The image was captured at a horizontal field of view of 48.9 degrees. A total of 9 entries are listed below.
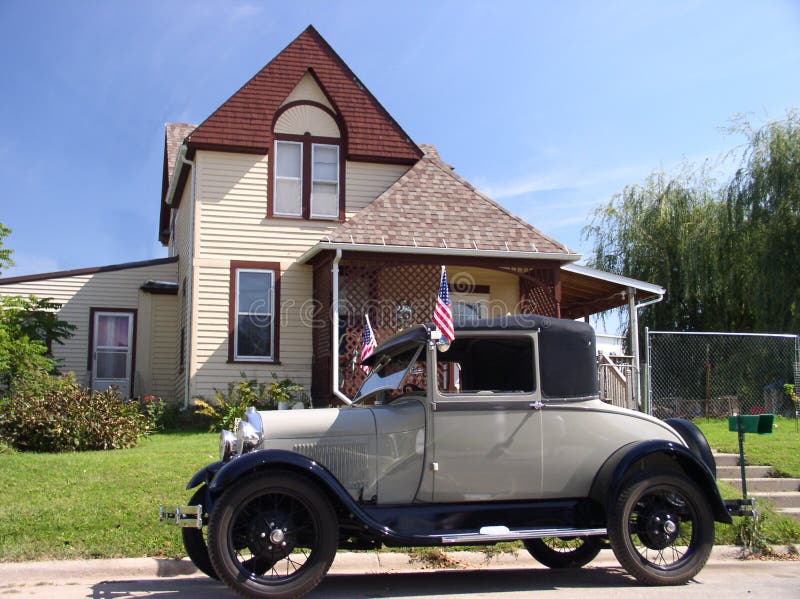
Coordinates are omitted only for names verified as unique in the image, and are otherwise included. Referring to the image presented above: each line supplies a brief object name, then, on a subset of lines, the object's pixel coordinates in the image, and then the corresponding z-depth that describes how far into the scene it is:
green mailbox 7.95
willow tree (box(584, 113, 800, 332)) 21.70
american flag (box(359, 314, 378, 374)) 8.38
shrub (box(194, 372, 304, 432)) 15.19
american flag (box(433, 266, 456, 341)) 6.62
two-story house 16.50
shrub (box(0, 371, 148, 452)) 12.21
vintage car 6.17
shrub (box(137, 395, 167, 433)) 15.26
